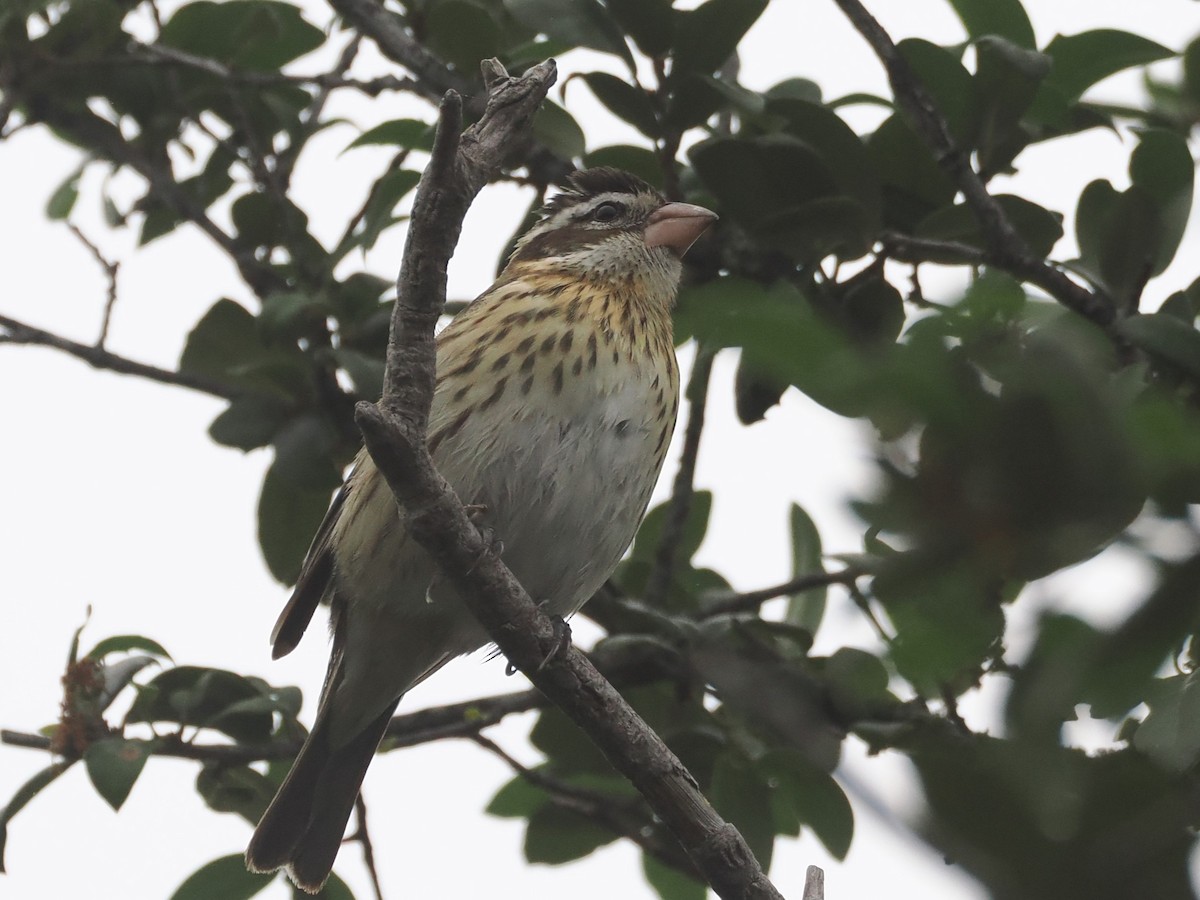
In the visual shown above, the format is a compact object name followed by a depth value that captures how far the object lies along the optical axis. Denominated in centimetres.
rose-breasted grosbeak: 811
